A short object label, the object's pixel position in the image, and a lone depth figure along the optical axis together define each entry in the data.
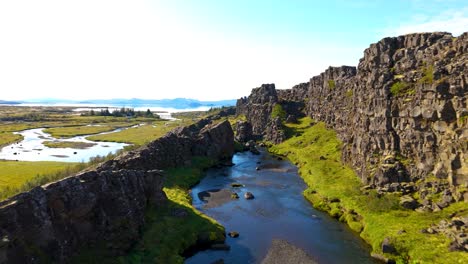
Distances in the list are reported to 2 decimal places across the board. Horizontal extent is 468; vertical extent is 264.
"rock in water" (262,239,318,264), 64.94
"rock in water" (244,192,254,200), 104.10
